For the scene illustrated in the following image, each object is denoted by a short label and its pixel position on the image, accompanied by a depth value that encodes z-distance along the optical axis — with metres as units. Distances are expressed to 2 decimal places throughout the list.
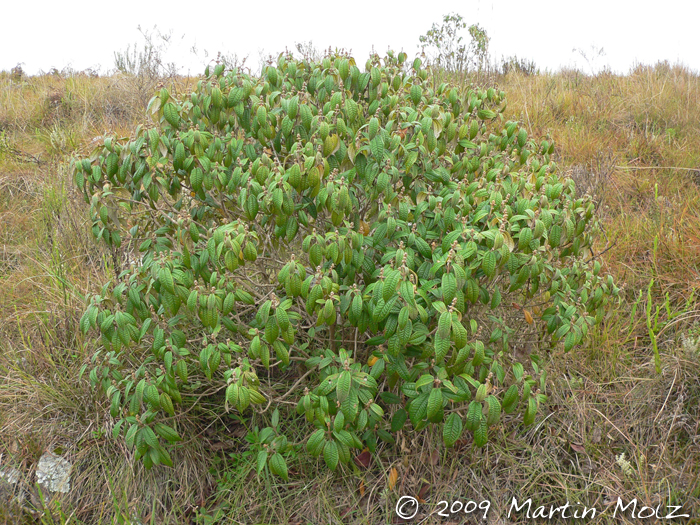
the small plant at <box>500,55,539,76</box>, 10.06
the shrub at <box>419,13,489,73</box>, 7.29
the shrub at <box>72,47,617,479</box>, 2.61
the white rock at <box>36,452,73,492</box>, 3.40
